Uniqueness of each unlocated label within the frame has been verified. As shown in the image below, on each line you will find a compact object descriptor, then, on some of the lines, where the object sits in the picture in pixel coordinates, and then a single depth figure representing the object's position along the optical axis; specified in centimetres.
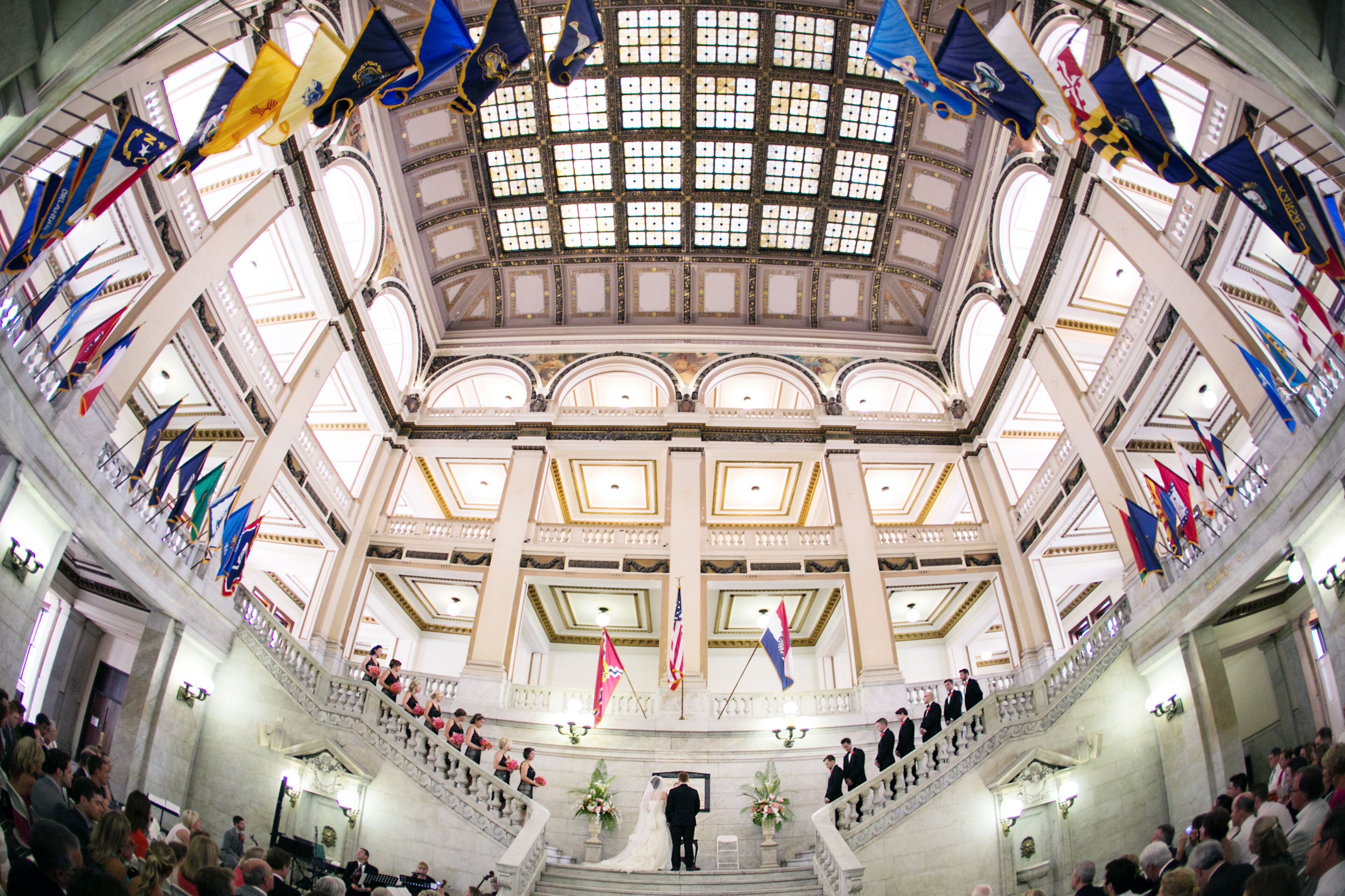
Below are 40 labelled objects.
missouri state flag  1359
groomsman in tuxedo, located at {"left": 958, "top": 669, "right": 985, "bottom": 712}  1217
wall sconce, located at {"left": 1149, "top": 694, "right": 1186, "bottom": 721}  1052
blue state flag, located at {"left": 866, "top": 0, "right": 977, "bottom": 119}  872
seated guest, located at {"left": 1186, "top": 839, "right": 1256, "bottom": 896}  442
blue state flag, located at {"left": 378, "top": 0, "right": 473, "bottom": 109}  874
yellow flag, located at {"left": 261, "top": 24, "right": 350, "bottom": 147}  860
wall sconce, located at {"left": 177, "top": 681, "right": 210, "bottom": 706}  1152
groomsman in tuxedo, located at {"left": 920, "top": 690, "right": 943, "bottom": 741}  1176
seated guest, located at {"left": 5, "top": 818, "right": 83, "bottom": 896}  331
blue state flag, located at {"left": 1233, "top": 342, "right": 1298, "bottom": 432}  920
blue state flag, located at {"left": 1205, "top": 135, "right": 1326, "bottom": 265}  799
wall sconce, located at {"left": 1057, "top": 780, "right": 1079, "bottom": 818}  1064
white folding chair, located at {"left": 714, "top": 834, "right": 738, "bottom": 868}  1126
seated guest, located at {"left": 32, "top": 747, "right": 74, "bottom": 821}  520
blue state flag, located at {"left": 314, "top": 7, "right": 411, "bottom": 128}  859
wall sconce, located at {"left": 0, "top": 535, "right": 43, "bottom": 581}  860
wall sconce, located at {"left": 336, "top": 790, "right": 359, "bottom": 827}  1134
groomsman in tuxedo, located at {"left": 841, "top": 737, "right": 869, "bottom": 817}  1153
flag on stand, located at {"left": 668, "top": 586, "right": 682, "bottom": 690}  1455
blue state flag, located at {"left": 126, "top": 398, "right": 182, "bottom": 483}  1063
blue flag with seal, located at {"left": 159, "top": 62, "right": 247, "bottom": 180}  851
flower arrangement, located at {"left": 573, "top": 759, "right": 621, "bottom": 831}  1287
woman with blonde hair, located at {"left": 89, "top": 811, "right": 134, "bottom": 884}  433
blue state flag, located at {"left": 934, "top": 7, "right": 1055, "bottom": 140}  844
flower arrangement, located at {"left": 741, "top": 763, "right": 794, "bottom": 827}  1285
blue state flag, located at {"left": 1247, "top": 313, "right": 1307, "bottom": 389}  959
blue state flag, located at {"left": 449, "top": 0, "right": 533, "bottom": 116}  930
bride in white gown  1040
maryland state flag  841
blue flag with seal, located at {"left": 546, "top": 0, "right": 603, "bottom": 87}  1003
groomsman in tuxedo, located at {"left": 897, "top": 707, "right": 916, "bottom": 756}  1158
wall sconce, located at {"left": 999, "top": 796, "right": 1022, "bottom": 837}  1073
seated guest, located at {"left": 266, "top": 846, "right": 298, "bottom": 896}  600
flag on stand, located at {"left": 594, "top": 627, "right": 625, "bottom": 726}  1400
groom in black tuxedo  1021
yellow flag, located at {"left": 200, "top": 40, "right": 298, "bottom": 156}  845
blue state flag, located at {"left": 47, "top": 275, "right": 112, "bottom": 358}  899
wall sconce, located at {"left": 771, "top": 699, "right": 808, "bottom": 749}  1475
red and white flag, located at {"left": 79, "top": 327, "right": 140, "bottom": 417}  986
